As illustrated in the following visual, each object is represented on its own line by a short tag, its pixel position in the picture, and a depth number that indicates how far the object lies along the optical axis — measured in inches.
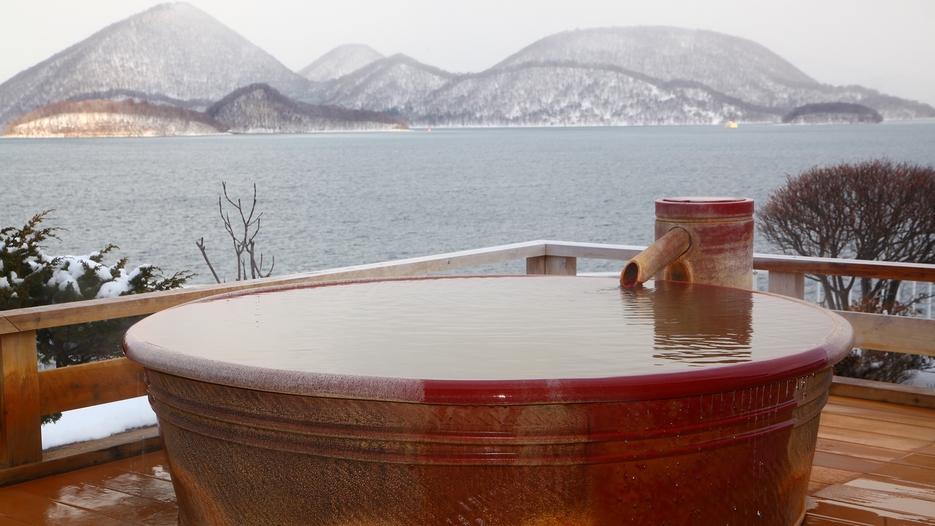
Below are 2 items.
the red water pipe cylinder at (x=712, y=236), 132.4
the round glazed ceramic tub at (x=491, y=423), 68.1
